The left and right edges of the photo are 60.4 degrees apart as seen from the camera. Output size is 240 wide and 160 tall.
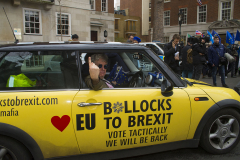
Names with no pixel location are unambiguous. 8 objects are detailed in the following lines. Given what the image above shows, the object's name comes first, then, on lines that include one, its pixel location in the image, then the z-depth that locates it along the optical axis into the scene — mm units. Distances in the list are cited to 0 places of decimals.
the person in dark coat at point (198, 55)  7374
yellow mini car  2146
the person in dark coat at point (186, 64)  7823
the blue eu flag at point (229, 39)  12754
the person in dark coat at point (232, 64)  11859
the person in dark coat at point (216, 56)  7973
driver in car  2275
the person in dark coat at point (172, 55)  6469
